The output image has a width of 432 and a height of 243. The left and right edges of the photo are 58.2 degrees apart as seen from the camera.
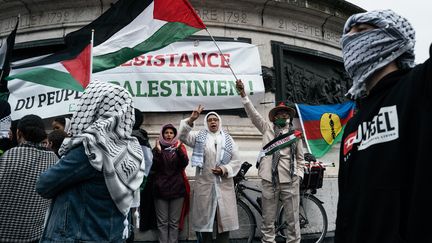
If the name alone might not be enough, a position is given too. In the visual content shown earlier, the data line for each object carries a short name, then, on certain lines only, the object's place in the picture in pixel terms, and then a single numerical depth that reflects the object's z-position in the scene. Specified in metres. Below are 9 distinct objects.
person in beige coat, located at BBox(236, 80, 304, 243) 5.67
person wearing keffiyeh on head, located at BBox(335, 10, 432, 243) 1.33
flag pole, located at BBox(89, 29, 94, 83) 5.66
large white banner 6.93
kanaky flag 7.93
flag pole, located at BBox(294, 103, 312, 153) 7.84
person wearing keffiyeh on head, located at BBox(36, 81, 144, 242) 2.43
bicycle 6.15
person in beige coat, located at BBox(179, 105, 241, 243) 5.50
